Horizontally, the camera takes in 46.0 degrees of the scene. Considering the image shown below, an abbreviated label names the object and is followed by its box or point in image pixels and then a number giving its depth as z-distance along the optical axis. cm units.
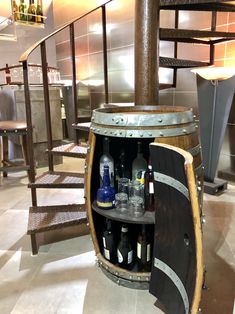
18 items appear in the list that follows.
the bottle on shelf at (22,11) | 384
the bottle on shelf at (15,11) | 376
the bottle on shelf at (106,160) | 155
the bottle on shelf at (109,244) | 164
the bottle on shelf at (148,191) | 142
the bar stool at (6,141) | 303
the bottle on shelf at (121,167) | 166
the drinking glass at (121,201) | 149
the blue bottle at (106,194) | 150
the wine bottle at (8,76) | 387
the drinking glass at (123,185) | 154
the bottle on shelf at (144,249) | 157
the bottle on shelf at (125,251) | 159
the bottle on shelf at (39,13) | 407
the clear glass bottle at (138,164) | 154
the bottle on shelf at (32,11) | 399
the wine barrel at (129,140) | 129
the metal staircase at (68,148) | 172
